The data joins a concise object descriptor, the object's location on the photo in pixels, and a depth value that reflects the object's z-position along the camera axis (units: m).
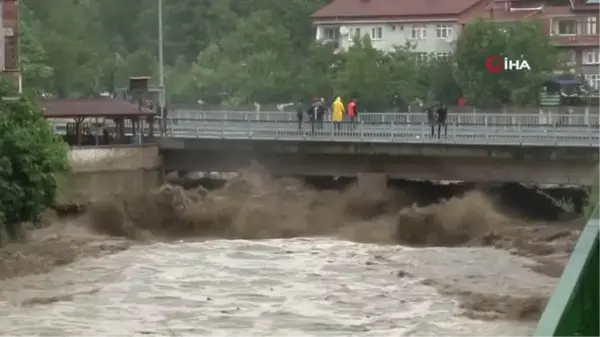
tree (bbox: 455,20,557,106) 61.69
